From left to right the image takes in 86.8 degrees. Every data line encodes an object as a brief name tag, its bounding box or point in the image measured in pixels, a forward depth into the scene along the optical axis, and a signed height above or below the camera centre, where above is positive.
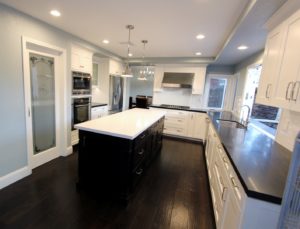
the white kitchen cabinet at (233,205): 0.97 -0.76
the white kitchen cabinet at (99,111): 4.10 -0.68
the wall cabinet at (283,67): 1.31 +0.32
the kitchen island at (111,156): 1.98 -0.89
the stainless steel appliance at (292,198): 0.73 -0.45
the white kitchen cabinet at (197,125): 4.68 -0.91
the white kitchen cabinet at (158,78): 5.32 +0.44
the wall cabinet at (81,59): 3.29 +0.56
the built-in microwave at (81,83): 3.36 +0.04
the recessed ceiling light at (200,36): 2.86 +1.06
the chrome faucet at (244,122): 2.84 -0.46
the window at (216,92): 5.21 +0.12
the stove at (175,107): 5.02 -0.45
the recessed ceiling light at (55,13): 2.23 +1.00
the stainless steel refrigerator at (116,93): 4.91 -0.16
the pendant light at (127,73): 2.85 +0.29
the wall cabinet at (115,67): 4.75 +0.65
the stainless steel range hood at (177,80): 4.88 +0.41
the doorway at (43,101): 2.53 -0.33
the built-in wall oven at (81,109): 3.47 -0.55
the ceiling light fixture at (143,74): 3.36 +0.34
